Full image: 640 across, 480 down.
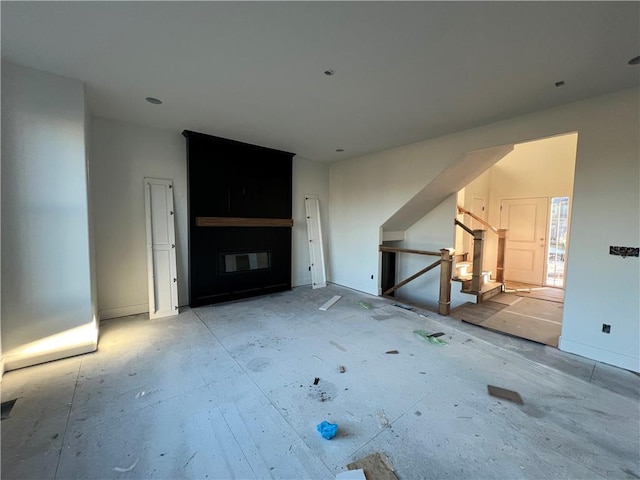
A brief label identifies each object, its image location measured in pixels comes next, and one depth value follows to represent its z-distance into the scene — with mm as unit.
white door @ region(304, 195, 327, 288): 5598
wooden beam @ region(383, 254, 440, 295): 4320
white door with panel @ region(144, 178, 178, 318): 3729
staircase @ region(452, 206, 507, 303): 4785
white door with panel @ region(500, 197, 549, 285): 6160
